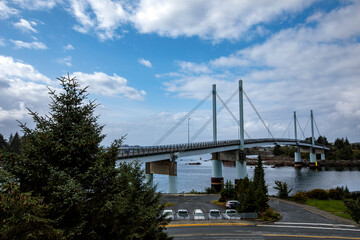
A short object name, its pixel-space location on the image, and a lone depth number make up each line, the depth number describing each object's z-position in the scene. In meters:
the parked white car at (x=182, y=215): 28.65
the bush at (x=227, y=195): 39.50
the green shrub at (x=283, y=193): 43.16
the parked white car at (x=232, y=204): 35.03
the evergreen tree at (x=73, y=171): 7.89
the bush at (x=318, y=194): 43.88
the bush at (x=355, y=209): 20.38
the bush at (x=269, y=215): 28.64
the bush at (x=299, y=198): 40.12
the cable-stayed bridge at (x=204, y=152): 43.31
